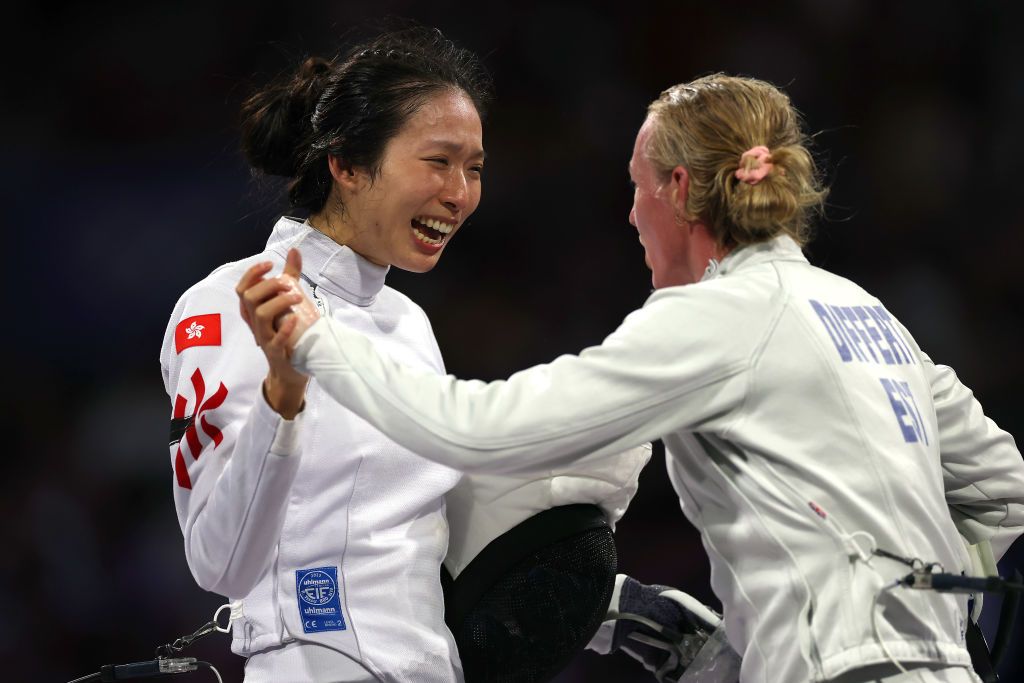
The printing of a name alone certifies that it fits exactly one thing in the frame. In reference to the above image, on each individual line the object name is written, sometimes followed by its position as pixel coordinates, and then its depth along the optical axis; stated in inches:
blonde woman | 422.5
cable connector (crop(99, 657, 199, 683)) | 435.6
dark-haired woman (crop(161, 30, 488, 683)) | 427.0
